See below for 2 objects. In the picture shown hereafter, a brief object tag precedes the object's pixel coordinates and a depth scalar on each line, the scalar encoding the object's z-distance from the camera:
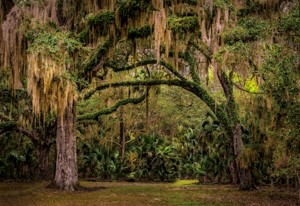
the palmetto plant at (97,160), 23.28
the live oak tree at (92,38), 11.23
